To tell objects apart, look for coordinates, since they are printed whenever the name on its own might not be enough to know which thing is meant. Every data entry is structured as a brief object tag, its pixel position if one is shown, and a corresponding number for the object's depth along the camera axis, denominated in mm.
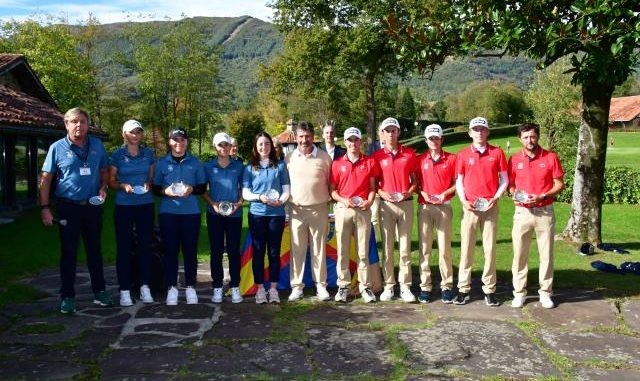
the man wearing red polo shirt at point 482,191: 6488
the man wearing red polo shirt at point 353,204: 6609
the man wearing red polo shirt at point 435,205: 6602
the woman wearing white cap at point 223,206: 6492
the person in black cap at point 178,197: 6422
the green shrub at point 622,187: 19531
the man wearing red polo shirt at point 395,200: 6621
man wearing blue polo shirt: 6152
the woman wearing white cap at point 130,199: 6371
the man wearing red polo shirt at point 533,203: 6445
